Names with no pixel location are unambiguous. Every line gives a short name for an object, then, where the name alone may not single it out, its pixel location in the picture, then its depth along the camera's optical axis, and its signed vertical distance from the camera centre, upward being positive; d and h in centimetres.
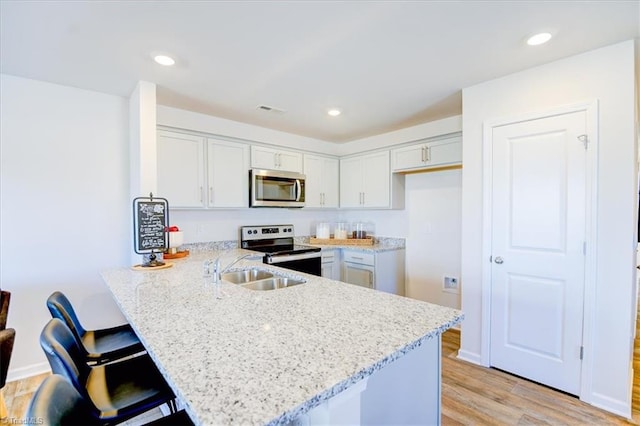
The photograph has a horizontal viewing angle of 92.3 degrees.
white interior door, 212 -29
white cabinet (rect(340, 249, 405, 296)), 365 -74
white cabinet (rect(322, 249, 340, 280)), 379 -69
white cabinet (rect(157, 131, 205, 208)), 294 +40
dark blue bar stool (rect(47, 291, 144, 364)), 143 -69
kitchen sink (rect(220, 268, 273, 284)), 225 -49
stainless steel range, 329 -47
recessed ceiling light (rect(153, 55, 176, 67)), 208 +103
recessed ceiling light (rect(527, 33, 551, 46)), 185 +104
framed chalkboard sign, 232 -12
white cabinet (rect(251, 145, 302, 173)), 360 +61
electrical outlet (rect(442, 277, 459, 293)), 360 -90
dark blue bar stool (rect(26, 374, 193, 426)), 67 -46
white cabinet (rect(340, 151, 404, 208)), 392 +35
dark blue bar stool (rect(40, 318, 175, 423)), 100 -70
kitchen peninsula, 73 -44
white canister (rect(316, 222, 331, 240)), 429 -31
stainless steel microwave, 350 +25
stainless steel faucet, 187 -39
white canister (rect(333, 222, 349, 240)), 439 -32
